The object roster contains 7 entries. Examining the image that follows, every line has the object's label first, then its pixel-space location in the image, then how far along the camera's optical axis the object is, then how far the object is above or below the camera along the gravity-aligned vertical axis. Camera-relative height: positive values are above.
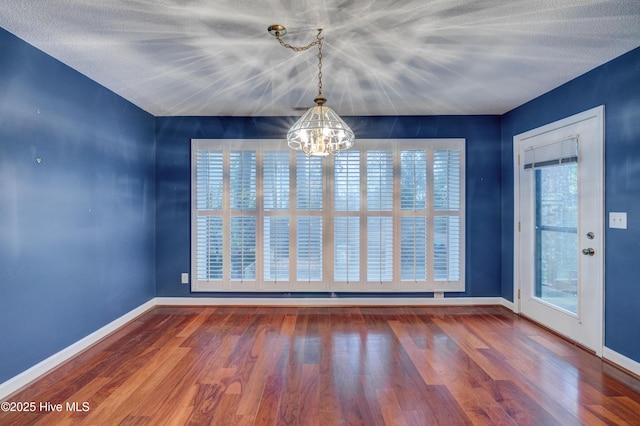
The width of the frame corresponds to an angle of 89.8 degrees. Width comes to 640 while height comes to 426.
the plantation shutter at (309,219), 4.01 -0.08
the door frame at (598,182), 2.66 +0.27
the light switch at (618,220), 2.49 -0.05
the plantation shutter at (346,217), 4.00 -0.06
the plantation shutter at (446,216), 4.01 -0.04
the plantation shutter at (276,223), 4.02 -0.13
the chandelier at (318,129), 2.16 +0.57
